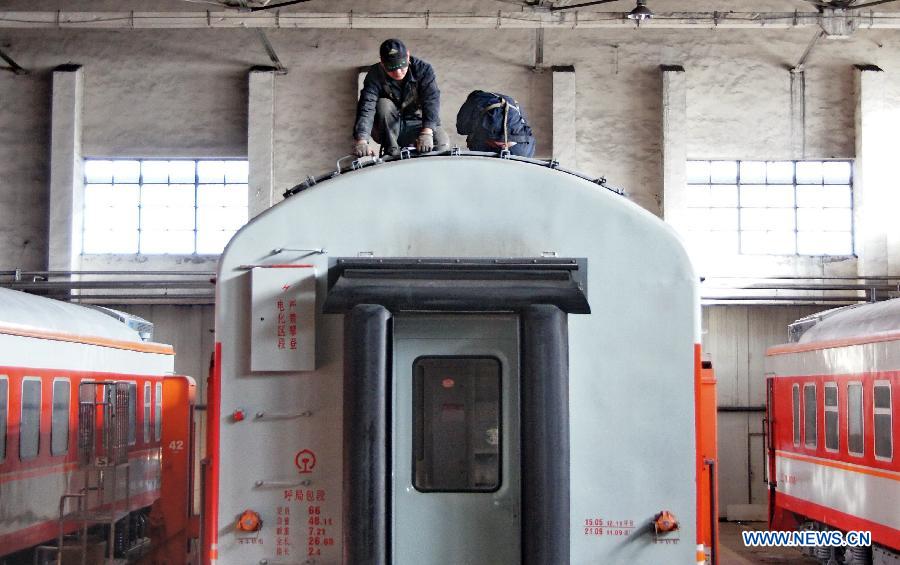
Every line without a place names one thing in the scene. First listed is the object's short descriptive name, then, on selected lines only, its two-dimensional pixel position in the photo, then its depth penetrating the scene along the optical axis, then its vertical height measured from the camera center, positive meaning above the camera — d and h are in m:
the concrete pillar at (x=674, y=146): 20.75 +4.06
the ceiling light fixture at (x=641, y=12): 18.17 +5.71
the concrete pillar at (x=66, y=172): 20.48 +3.55
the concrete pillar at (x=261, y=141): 20.67 +4.14
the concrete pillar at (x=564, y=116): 20.81 +4.64
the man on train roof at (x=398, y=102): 8.04 +1.93
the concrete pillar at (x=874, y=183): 20.80 +3.38
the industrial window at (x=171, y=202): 21.19 +3.10
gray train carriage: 5.75 -0.04
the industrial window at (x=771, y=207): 21.28 +3.01
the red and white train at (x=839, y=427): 11.98 -0.74
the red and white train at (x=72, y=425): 10.39 -0.62
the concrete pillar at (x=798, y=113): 21.23 +4.77
